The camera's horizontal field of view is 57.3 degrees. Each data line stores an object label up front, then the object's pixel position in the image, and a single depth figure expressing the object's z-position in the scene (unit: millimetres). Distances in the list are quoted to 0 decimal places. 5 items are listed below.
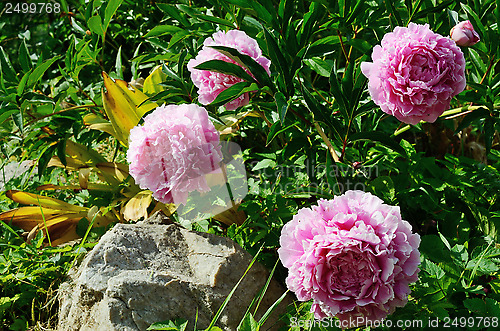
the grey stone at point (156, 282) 1343
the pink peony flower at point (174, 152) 1300
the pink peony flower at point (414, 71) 1148
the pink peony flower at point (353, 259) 1022
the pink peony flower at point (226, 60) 1375
